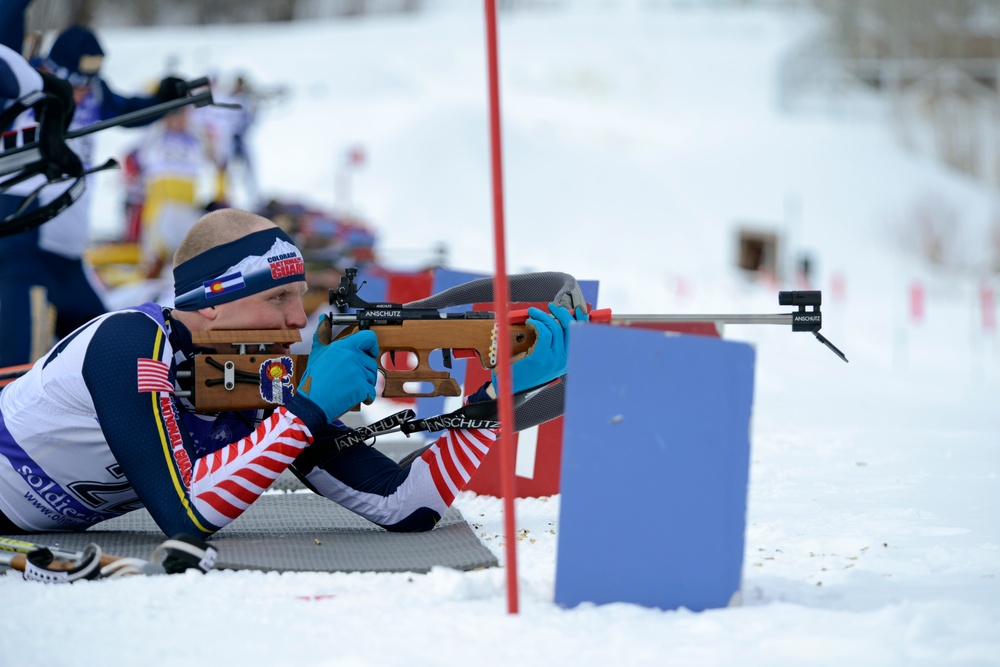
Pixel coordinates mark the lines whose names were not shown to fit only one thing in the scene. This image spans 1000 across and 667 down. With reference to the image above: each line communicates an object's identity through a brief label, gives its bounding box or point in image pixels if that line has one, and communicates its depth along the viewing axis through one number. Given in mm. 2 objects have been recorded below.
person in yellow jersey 19953
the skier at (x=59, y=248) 10164
